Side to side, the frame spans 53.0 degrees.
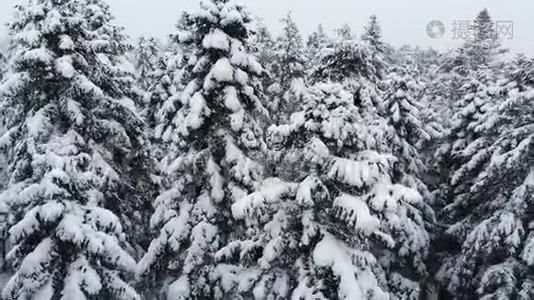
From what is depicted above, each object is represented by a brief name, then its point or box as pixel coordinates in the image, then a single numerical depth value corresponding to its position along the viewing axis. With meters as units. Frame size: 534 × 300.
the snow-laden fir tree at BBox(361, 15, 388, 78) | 24.48
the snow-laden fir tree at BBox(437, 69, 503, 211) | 24.44
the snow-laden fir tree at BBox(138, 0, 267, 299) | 17.44
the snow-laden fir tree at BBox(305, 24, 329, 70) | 44.92
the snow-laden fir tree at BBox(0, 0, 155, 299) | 14.62
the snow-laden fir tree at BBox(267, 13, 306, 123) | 25.38
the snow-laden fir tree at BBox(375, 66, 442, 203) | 23.86
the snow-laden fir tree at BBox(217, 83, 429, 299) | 12.08
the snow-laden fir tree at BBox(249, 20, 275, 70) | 28.97
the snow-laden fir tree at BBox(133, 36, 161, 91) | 32.56
